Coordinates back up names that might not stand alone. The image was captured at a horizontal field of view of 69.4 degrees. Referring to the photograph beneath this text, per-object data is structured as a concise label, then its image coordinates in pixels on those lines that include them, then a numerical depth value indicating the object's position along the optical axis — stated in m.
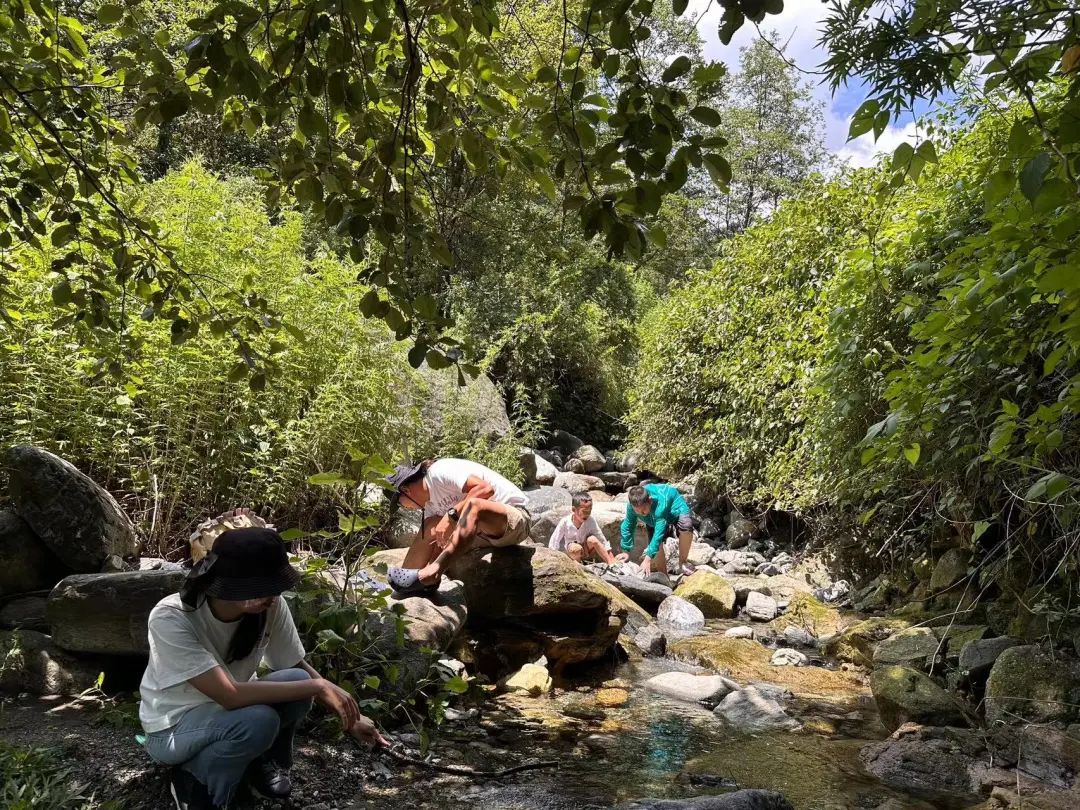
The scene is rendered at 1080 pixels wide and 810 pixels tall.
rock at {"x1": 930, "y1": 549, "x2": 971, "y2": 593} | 6.44
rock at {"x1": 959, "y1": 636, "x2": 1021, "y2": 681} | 5.25
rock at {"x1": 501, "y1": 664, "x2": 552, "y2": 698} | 5.49
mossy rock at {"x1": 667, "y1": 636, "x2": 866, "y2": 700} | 6.12
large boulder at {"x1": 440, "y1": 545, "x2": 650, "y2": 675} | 5.89
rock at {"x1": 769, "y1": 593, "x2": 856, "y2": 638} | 7.62
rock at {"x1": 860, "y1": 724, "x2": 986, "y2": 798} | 4.18
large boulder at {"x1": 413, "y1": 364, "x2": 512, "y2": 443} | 9.08
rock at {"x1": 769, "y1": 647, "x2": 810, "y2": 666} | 6.73
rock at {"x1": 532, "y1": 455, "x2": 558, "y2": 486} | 13.88
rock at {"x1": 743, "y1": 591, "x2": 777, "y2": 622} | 8.31
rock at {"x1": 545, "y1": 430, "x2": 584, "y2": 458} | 16.84
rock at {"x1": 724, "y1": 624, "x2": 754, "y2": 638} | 7.36
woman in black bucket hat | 2.83
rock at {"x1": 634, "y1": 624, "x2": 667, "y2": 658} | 6.93
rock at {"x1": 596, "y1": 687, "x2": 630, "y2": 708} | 5.52
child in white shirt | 9.19
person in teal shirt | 9.42
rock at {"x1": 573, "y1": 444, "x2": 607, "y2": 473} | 16.11
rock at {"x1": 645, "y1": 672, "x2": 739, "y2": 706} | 5.66
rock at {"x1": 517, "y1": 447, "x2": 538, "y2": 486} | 13.18
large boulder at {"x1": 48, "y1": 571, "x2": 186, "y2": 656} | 3.96
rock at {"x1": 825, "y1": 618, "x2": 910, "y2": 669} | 6.54
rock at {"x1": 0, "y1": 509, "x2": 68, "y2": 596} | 4.51
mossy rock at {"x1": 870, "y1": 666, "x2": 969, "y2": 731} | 4.90
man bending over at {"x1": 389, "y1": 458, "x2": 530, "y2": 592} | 5.59
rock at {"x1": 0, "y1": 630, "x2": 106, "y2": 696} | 3.95
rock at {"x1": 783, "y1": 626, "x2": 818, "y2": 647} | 7.42
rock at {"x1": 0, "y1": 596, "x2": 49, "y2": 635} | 4.29
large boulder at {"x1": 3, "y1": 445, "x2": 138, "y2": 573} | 4.54
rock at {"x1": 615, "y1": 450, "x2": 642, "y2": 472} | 14.58
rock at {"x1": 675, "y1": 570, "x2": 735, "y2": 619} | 8.44
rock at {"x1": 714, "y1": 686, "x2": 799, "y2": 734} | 5.20
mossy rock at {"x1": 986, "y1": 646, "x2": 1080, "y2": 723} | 4.46
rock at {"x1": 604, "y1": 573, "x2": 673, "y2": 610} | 8.13
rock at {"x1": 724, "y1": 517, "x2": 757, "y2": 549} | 11.17
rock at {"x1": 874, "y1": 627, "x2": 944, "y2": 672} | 5.66
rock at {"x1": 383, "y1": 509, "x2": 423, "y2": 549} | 7.55
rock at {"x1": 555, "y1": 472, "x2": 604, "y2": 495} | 13.96
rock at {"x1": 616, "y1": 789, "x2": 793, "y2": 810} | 3.11
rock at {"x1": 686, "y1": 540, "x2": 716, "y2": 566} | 10.59
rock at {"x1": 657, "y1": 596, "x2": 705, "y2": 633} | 7.86
